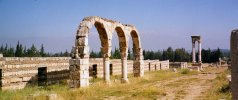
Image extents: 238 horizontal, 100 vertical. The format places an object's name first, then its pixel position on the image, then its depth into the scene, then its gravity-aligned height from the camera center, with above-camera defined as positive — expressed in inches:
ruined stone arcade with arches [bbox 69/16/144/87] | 594.5 +26.7
